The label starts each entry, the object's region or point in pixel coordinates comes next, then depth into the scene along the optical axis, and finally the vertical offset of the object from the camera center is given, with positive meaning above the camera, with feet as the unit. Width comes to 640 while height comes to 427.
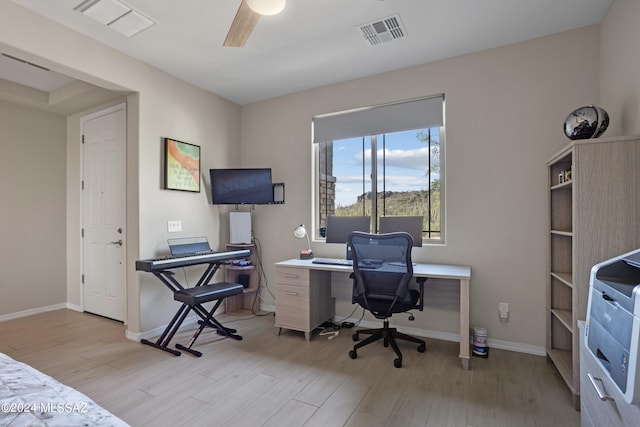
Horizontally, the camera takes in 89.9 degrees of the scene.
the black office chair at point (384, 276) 8.36 -1.74
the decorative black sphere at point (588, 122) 6.65 +1.87
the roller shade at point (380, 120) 10.43 +3.24
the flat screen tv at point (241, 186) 12.44 +1.00
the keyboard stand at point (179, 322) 9.36 -3.46
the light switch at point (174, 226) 11.16 -0.51
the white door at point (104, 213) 11.85 -0.05
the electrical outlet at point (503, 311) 9.25 -2.87
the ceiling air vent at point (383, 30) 8.21 +4.86
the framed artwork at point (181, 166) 11.00 +1.65
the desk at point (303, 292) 9.98 -2.64
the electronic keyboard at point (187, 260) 9.09 -1.50
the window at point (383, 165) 10.68 +1.70
